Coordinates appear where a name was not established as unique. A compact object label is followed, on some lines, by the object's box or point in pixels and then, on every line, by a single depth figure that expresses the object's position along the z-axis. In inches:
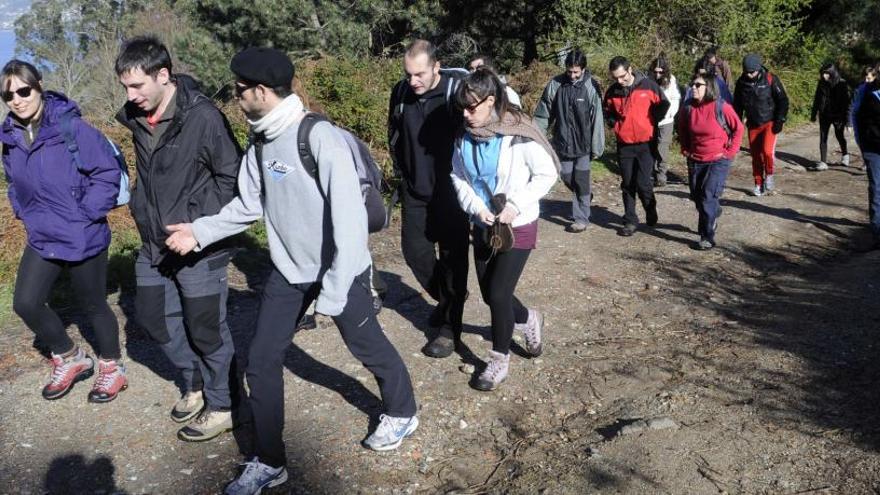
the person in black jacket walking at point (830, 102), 480.4
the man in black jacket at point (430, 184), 189.0
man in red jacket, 319.0
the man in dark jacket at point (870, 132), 295.9
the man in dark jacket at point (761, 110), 385.4
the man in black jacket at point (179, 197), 149.3
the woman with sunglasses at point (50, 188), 167.6
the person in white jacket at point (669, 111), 392.5
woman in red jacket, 298.2
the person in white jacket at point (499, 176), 169.9
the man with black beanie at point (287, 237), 132.1
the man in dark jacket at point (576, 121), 320.8
